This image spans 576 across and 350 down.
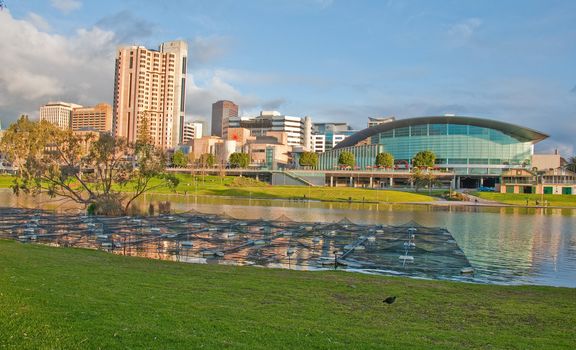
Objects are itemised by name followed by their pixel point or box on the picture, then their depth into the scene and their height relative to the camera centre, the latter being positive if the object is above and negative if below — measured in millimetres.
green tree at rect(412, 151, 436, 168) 167250 +7708
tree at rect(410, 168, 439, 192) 148250 +1246
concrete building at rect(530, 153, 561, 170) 195750 +9584
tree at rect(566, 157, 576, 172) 182875 +7088
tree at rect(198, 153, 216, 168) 192812 +7052
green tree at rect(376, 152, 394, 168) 186875 +8172
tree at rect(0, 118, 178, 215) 58375 +1711
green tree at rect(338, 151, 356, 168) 196800 +8317
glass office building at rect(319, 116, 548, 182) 195750 +14081
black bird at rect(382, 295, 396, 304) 16328 -3742
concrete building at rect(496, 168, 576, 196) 141875 +1114
